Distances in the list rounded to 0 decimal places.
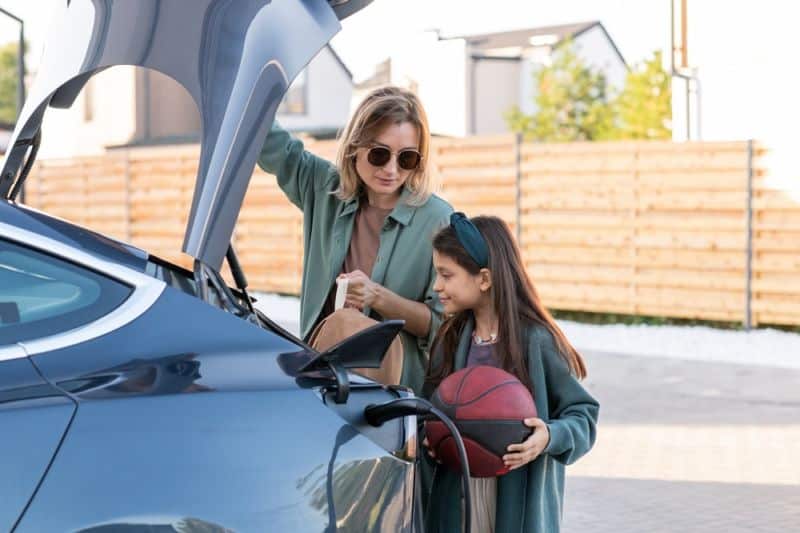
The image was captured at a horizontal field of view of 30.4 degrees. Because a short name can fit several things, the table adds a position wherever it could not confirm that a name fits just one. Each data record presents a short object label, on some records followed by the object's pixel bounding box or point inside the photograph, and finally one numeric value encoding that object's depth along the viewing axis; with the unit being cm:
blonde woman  416
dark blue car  260
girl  385
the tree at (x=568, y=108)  3916
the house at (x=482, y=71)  5622
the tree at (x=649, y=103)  3419
